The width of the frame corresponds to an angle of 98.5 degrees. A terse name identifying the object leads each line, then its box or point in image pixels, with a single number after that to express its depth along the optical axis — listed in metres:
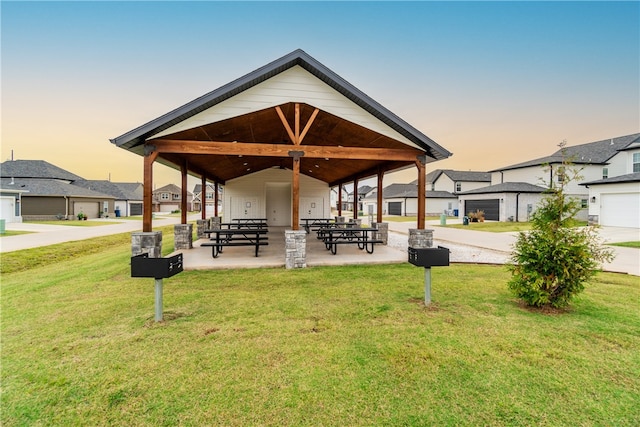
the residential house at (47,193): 26.97
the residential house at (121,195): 39.38
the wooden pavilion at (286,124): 7.32
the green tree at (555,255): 4.36
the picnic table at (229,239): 8.52
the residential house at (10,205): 22.69
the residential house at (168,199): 58.50
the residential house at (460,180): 43.06
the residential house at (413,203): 40.22
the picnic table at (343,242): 9.01
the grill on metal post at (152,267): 3.85
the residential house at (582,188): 19.64
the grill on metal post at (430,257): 4.55
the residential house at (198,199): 61.57
